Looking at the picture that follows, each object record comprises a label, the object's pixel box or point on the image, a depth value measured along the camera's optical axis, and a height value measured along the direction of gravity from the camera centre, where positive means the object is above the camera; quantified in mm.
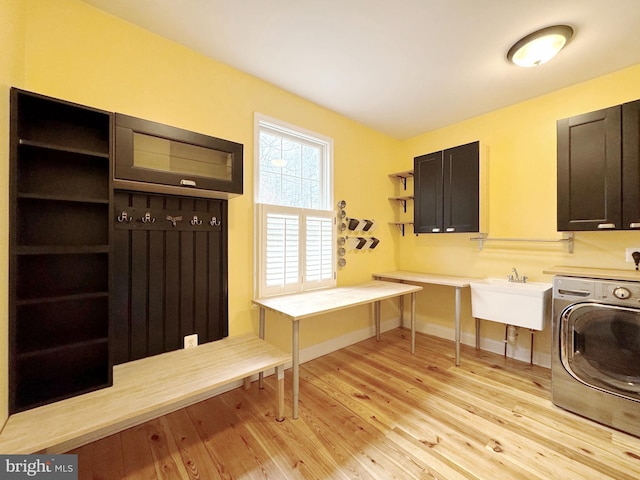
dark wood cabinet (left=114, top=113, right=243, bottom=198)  1457 +509
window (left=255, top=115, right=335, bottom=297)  2334 +293
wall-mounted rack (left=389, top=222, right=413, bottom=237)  3518 +233
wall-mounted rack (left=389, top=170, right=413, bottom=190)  3432 +910
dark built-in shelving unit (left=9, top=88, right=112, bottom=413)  1220 -54
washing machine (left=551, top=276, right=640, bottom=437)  1628 -750
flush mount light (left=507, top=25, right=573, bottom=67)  1704 +1371
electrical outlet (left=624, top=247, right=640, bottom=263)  2057 -97
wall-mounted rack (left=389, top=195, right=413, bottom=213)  3501 +577
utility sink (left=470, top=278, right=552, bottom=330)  2180 -560
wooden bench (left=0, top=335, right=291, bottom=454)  1085 -807
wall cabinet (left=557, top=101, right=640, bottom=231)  1814 +536
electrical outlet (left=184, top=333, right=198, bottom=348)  1913 -760
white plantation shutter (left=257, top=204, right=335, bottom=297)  2320 -93
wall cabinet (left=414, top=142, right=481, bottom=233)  2695 +565
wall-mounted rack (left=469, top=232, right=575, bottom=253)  2355 +8
